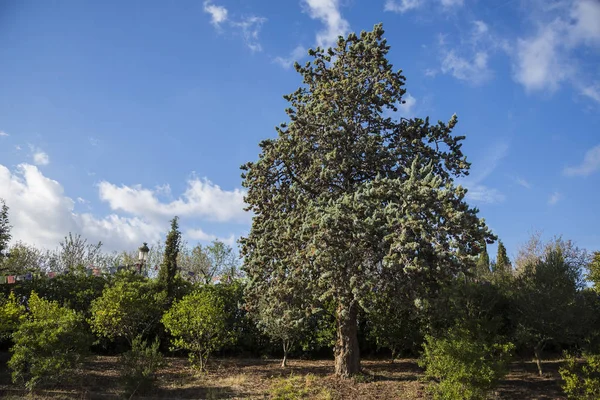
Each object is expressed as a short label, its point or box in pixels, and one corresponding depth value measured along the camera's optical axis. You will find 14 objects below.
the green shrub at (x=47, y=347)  9.73
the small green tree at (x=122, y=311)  13.15
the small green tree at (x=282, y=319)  10.99
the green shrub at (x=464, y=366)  8.97
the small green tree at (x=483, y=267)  26.30
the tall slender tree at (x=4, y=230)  20.70
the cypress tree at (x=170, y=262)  16.06
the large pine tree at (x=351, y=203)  8.80
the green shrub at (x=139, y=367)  9.80
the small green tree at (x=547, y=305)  11.64
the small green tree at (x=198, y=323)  12.13
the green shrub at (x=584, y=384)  8.96
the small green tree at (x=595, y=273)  15.29
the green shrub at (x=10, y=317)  10.96
